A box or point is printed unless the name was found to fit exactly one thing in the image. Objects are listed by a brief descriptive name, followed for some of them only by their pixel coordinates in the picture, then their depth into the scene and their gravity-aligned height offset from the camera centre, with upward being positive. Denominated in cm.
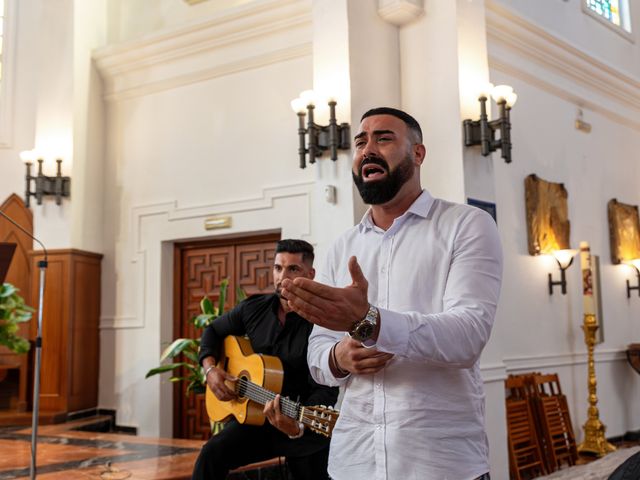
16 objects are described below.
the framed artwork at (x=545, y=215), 706 +115
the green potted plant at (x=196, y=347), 623 -4
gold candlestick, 700 -80
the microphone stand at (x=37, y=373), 401 -16
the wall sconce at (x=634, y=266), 846 +76
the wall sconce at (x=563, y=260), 717 +71
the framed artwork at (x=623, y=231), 832 +115
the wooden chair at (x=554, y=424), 654 -78
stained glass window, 903 +395
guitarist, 376 -22
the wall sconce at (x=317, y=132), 582 +161
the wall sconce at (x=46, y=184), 792 +169
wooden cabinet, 780 +11
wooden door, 733 +63
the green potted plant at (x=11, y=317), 727 +27
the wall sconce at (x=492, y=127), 571 +160
